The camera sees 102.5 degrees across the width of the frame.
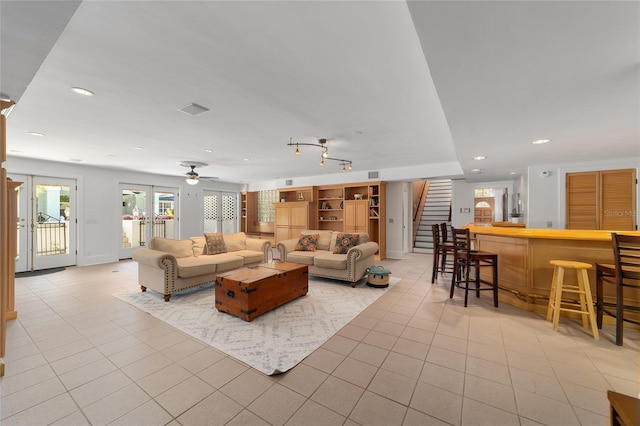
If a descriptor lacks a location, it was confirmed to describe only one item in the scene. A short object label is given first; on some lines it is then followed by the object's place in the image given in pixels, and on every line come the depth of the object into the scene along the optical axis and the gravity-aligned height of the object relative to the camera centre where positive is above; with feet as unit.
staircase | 29.32 -0.08
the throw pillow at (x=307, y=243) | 18.52 -2.30
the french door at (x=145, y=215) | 24.54 -0.38
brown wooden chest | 10.34 -3.40
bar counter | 10.44 -2.01
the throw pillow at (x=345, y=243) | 17.18 -2.12
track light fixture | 13.91 +3.80
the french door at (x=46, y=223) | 18.76 -0.89
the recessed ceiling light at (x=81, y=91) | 8.05 +3.84
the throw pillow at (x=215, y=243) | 16.35 -2.09
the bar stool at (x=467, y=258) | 11.90 -2.27
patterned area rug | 8.04 -4.41
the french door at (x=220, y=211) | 31.99 +0.02
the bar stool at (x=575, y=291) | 9.10 -3.08
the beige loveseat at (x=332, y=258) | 15.30 -2.94
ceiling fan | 19.89 +3.64
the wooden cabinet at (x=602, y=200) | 15.38 +0.74
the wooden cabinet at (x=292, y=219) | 26.84 -0.81
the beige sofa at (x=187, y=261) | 12.57 -2.79
